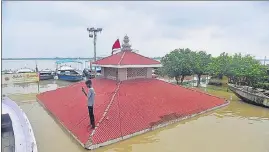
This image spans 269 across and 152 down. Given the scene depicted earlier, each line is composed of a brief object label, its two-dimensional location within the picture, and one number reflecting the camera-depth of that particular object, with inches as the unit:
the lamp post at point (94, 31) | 480.9
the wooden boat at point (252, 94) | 335.5
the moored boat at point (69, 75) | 663.5
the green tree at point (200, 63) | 504.0
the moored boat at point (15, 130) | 165.9
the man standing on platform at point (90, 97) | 194.4
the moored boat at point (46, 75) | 719.8
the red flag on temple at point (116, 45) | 386.7
